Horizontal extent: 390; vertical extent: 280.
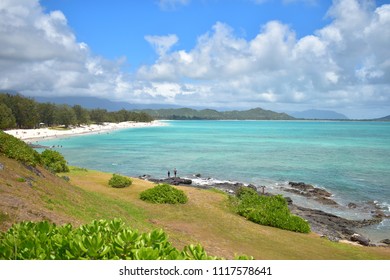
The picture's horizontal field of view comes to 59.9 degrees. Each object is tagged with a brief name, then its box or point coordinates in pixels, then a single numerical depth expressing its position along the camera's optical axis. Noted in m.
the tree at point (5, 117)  89.38
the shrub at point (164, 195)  22.14
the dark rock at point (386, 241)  23.30
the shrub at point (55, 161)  28.14
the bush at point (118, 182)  25.70
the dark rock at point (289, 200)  32.72
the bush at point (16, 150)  18.03
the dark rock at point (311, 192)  35.06
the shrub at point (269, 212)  20.61
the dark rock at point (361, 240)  22.44
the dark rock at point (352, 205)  32.40
